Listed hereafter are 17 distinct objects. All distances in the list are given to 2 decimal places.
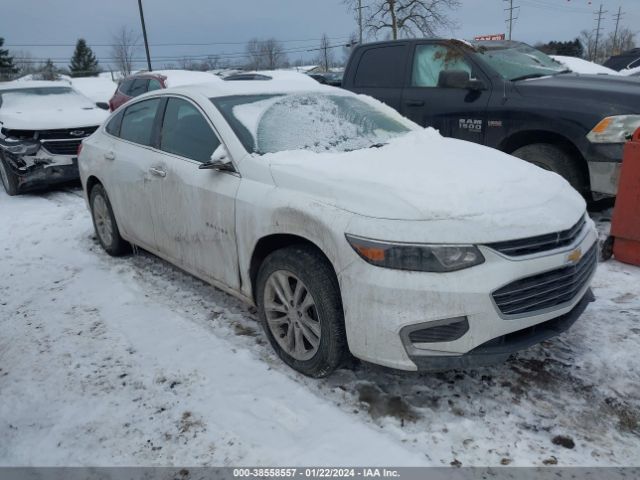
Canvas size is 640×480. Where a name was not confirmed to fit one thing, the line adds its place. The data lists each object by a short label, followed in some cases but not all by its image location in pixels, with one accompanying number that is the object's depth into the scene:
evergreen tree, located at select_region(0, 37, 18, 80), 59.00
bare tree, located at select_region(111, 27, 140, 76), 61.38
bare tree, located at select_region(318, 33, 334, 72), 72.27
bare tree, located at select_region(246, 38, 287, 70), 78.81
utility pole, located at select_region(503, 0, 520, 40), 56.97
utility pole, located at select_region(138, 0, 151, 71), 25.25
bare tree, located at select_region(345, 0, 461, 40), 24.77
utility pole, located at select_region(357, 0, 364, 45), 32.62
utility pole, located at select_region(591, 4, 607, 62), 57.11
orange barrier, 4.16
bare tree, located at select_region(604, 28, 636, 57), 63.92
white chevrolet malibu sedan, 2.48
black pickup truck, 4.80
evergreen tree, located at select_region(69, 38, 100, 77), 68.85
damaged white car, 7.60
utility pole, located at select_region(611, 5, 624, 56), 60.34
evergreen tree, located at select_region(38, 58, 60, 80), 46.27
